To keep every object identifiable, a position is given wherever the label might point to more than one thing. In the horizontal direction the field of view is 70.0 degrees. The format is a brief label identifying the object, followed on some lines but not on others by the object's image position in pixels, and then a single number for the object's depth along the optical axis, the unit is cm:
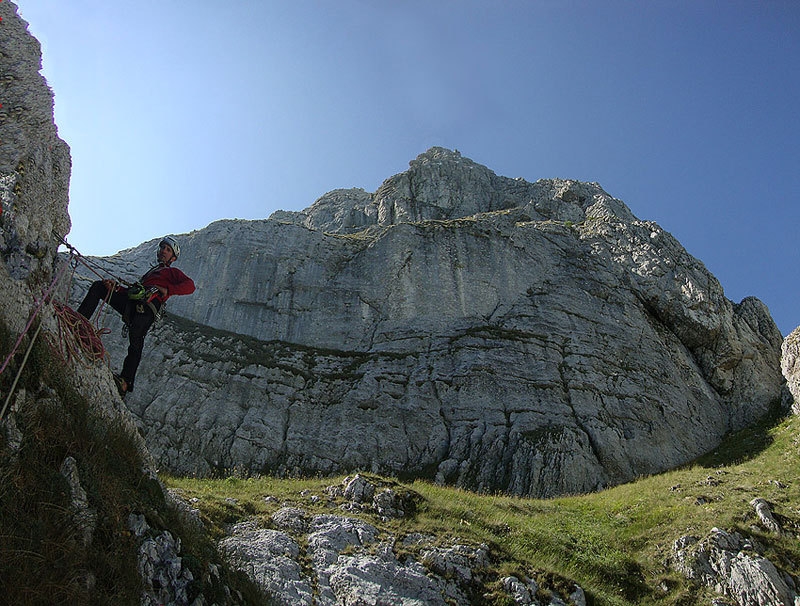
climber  970
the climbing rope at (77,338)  799
